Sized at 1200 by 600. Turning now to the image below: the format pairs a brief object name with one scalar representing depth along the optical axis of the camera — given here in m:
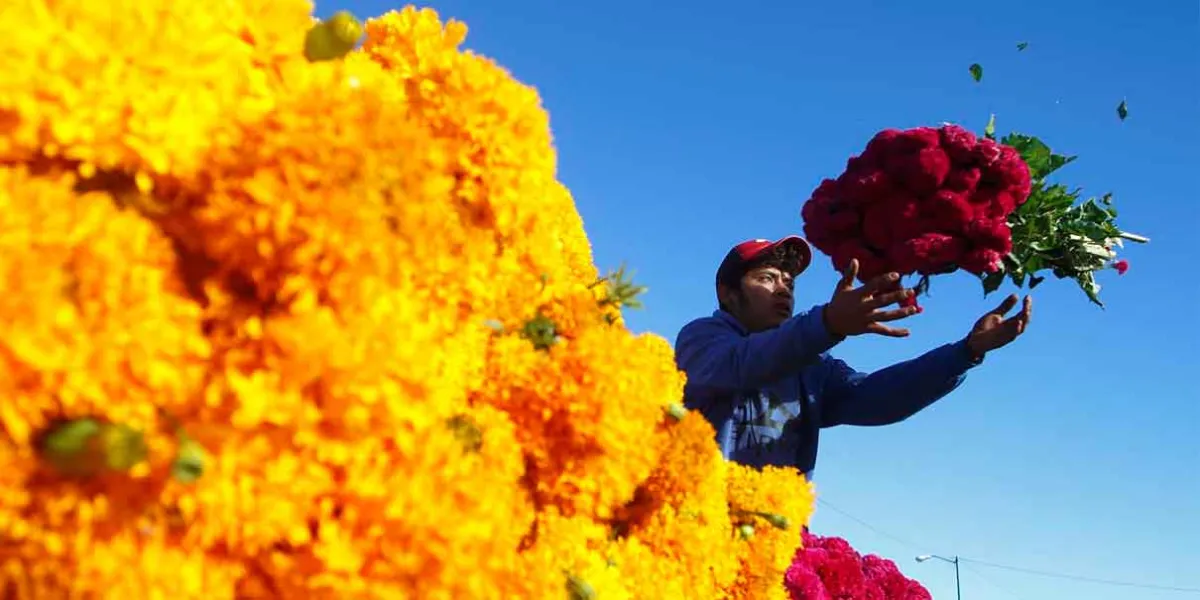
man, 2.62
